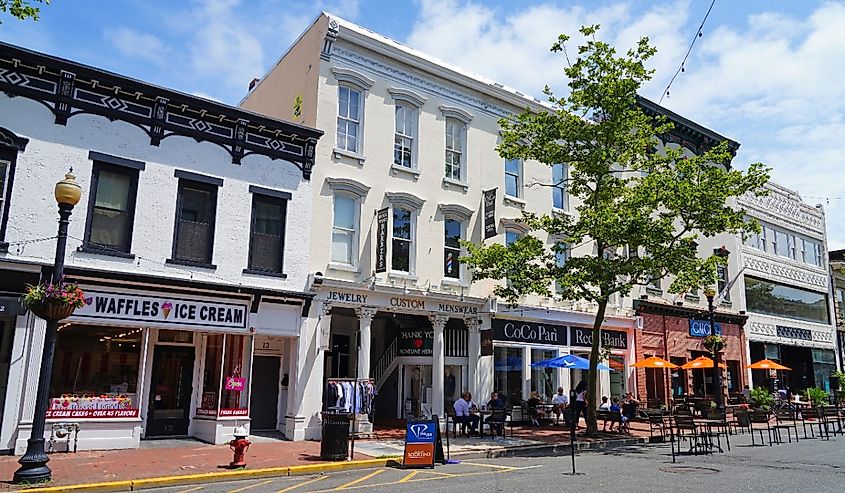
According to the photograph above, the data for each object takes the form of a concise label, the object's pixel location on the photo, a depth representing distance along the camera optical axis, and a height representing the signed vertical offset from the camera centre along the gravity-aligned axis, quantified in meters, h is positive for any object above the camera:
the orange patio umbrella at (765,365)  29.99 +0.93
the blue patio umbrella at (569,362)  22.67 +0.66
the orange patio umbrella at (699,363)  27.22 +0.88
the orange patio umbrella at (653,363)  26.12 +0.80
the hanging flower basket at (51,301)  11.32 +1.18
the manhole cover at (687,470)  13.10 -1.68
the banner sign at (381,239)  19.56 +4.07
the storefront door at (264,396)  19.61 -0.60
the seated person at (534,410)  22.83 -0.98
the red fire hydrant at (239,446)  13.03 -1.38
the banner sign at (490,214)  22.38 +5.55
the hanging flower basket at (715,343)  25.12 +1.57
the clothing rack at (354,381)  18.06 -0.10
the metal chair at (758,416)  21.38 -0.97
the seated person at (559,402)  23.00 -0.70
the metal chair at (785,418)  23.19 -1.34
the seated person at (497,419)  19.17 -1.12
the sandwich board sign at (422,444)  14.02 -1.37
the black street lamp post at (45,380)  10.88 -0.16
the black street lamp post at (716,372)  24.42 +0.47
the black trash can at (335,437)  14.32 -1.28
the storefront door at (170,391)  17.05 -0.45
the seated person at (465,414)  19.11 -0.98
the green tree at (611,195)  18.41 +5.22
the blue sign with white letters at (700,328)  31.09 +2.63
